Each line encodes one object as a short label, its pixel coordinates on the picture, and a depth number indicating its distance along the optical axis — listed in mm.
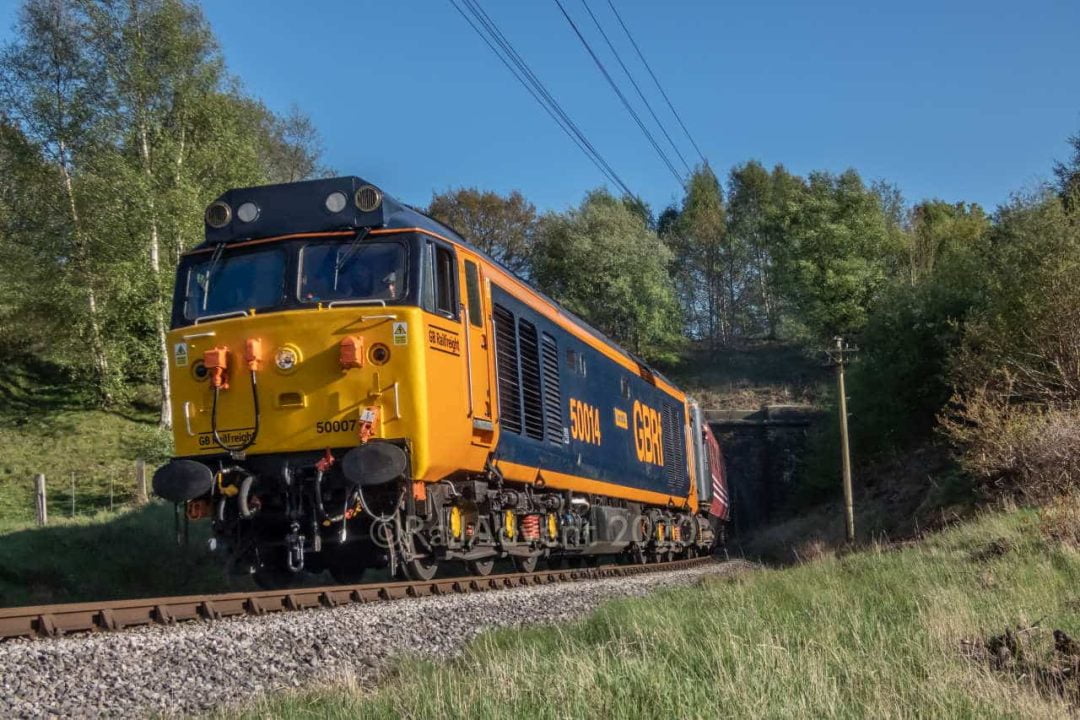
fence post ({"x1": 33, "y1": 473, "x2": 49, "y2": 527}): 19219
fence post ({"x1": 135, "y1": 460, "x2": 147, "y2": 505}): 22328
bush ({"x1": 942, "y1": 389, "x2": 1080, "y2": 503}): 17656
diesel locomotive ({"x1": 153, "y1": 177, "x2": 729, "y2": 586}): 9531
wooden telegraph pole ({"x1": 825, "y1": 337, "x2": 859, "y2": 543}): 27562
